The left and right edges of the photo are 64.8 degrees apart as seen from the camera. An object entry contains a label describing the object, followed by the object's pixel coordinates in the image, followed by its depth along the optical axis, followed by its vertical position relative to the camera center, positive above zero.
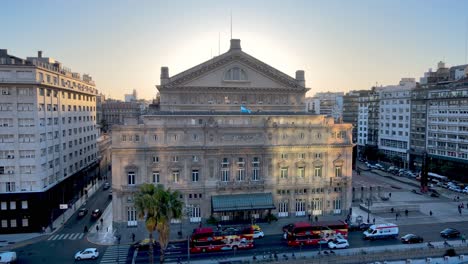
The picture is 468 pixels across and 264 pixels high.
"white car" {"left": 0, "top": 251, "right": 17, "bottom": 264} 49.59 -19.34
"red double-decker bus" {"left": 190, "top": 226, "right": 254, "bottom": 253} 55.56 -19.01
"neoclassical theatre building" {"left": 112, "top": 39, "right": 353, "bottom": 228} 64.94 -6.62
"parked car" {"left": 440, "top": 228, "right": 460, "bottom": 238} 62.28 -19.80
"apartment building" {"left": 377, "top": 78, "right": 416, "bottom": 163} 125.00 -1.46
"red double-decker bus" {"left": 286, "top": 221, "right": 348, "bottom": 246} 57.88 -18.65
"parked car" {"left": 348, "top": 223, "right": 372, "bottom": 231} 66.81 -20.15
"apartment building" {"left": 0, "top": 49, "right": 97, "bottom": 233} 63.97 -5.30
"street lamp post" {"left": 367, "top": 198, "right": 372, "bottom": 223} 68.83 -18.92
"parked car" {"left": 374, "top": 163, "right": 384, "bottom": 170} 129.88 -18.10
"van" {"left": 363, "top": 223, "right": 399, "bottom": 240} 61.22 -19.35
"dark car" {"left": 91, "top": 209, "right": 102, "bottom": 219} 74.25 -20.00
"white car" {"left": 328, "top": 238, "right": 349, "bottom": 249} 57.00 -19.88
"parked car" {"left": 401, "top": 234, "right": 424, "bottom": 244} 59.44 -19.90
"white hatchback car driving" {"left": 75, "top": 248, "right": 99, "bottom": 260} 52.78 -19.99
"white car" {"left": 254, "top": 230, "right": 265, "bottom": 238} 61.44 -19.78
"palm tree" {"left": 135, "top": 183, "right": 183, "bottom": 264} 40.81 -10.43
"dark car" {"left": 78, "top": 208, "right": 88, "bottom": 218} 75.69 -20.21
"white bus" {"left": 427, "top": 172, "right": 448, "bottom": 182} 105.14 -17.84
